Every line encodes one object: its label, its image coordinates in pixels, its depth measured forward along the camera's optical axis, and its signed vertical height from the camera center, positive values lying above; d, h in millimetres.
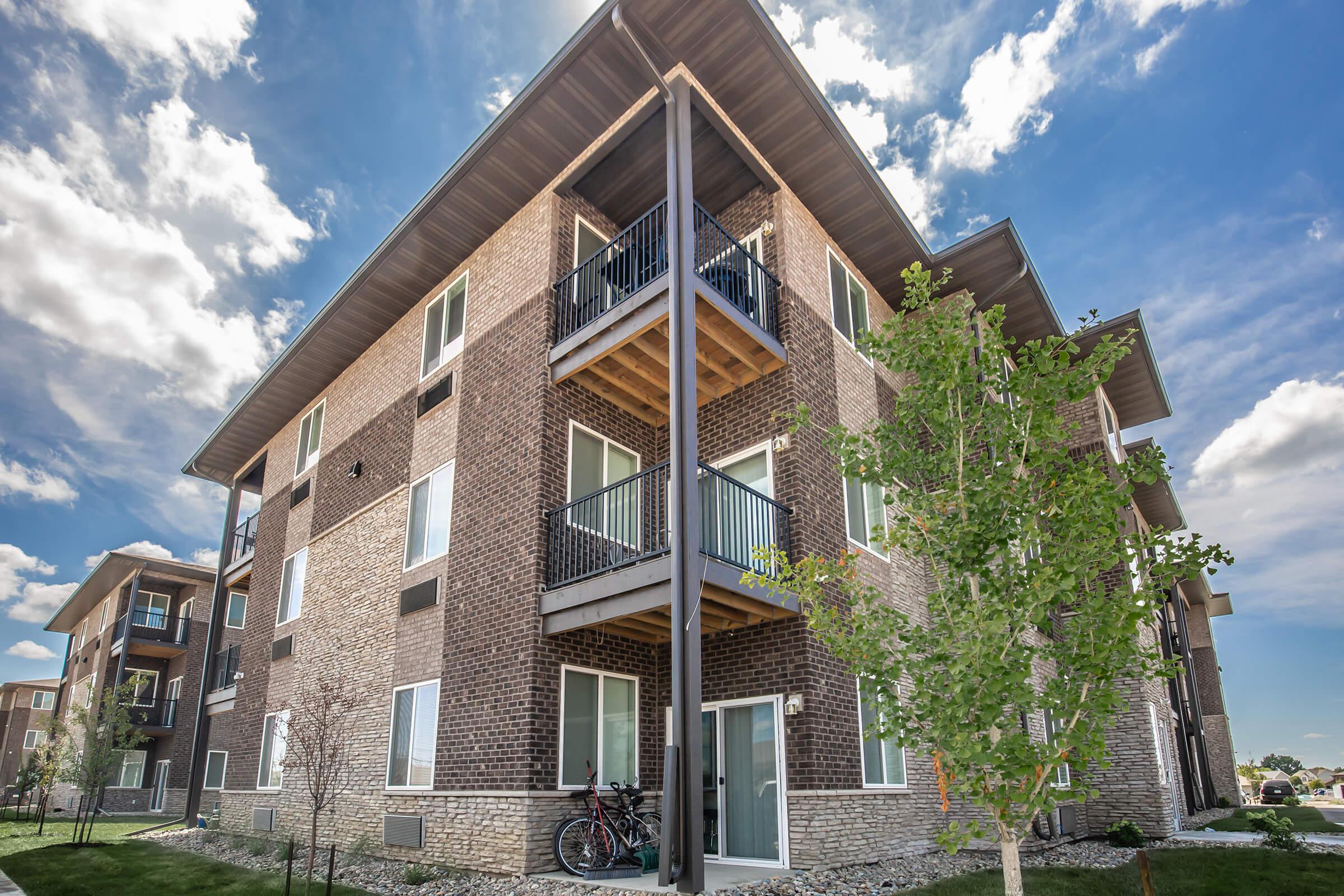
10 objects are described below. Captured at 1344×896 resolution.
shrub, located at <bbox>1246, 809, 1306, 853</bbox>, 11477 -2016
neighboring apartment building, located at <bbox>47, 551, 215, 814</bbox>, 27188 +1437
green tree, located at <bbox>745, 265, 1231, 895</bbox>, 4480 +805
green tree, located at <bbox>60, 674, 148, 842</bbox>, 17547 -1044
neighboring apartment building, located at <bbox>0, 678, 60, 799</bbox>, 45625 -1072
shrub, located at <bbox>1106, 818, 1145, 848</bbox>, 13367 -2298
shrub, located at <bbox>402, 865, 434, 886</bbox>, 9422 -2078
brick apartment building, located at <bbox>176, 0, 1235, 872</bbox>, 9453 +3318
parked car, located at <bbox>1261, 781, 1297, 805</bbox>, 28906 -3424
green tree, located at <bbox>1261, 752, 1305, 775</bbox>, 66375 -5737
